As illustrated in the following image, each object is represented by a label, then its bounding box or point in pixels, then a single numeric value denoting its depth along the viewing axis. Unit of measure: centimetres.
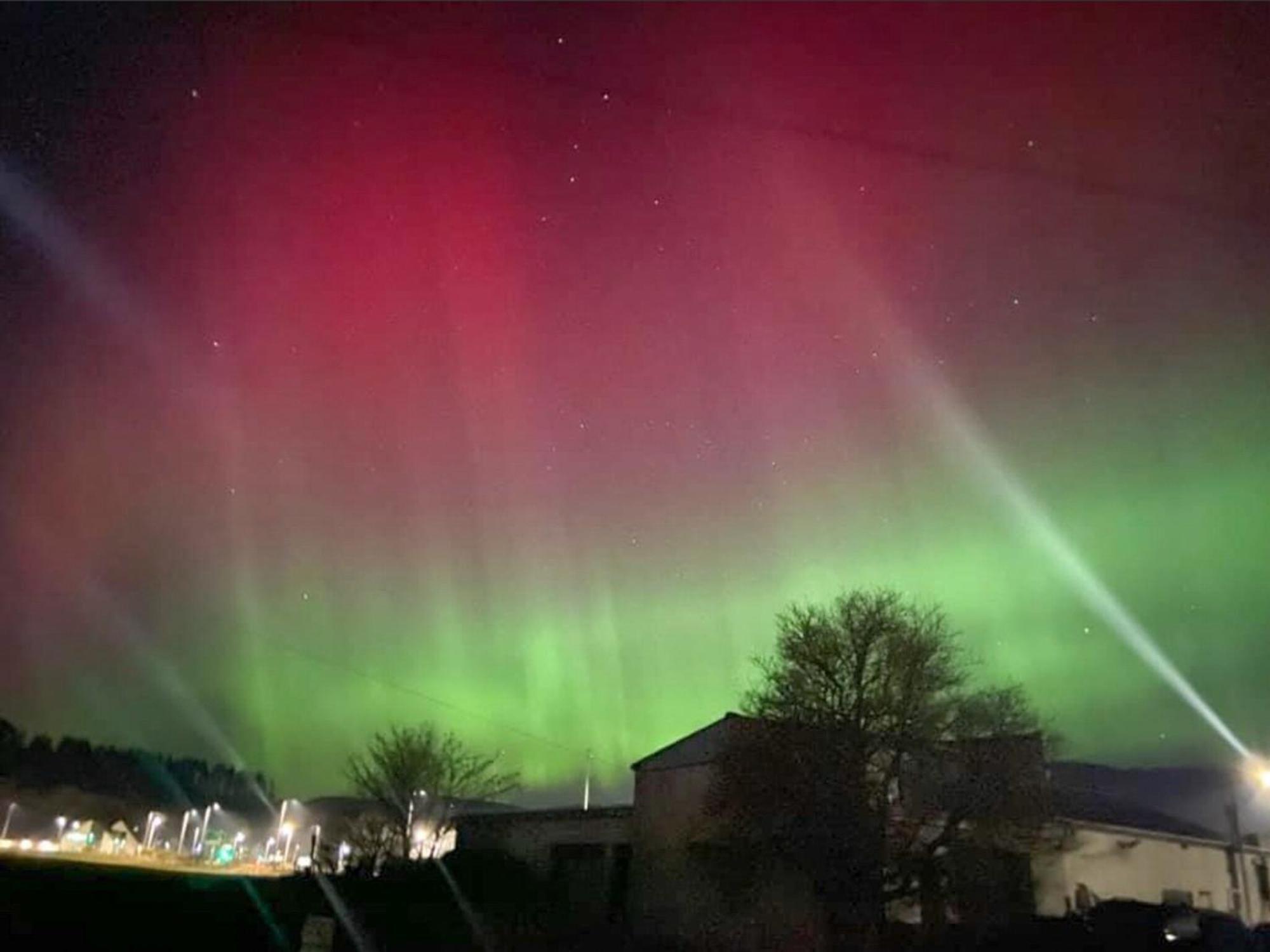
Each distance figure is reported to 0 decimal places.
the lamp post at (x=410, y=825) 5034
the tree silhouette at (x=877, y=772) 2894
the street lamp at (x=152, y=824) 11788
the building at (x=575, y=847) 3894
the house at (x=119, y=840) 11219
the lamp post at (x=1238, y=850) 5362
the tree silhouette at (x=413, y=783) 5597
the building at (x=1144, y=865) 4147
